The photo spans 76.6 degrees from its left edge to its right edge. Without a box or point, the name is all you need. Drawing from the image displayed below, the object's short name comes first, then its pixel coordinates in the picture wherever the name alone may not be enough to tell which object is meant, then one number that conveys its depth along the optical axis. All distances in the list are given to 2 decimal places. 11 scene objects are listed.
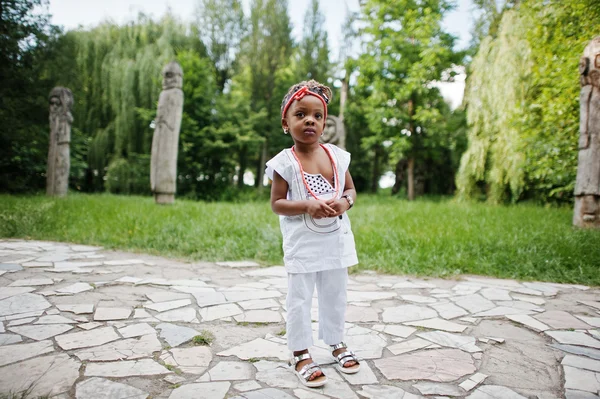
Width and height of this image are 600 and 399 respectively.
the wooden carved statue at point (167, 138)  8.47
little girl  1.95
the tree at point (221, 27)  18.42
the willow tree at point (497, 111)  9.57
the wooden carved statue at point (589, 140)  5.68
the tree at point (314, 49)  19.30
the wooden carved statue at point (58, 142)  9.85
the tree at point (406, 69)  13.53
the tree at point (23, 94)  10.16
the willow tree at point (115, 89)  14.68
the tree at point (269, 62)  18.14
